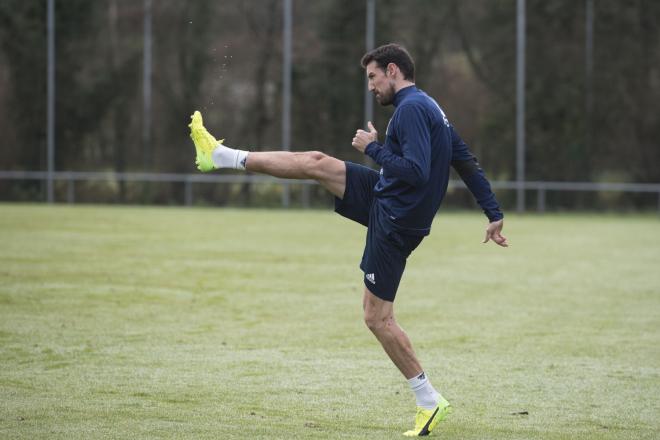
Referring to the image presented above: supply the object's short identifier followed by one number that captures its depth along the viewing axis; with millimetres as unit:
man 13344
